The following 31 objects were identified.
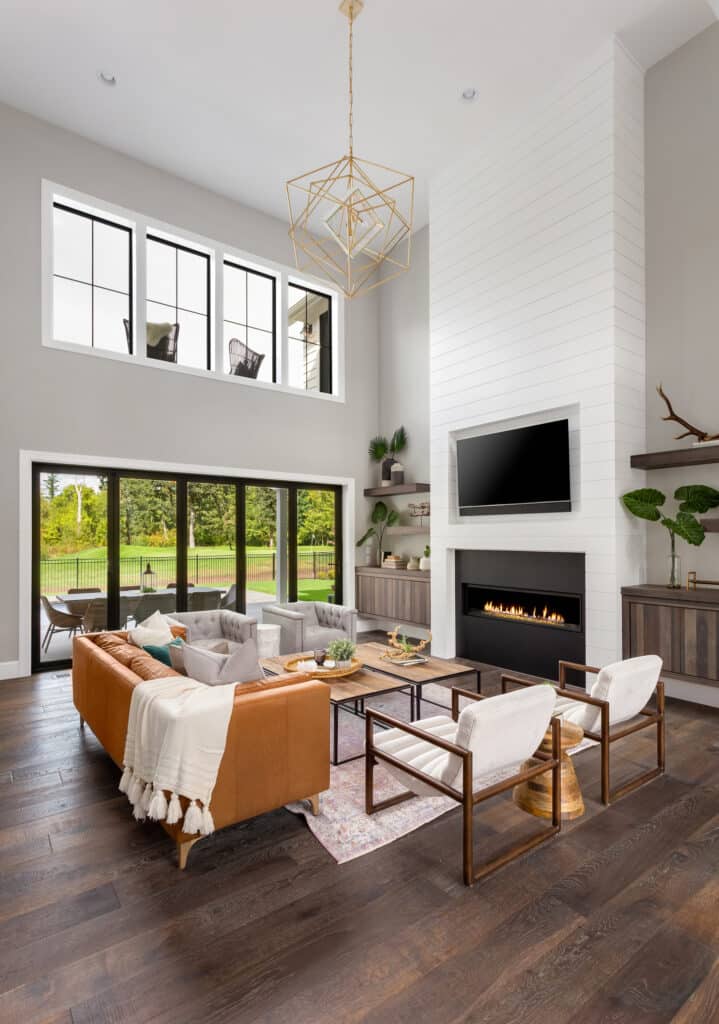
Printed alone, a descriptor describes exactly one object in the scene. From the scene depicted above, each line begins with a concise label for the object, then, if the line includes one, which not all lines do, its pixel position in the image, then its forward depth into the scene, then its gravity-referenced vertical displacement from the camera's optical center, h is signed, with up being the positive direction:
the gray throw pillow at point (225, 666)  2.90 -0.75
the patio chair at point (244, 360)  7.26 +2.22
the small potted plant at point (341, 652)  4.08 -0.95
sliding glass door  5.89 -0.27
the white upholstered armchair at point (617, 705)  2.94 -1.01
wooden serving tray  3.91 -1.05
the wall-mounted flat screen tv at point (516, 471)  5.31 +0.55
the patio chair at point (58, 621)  5.81 -1.01
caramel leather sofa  2.44 -1.03
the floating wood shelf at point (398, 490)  7.32 +0.48
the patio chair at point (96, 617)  6.03 -1.00
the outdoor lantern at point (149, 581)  6.43 -0.64
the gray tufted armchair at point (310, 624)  5.92 -1.12
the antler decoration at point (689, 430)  4.70 +0.82
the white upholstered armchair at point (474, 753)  2.33 -1.08
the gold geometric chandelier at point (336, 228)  6.90 +4.25
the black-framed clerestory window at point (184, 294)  6.67 +2.90
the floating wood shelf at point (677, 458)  4.47 +0.56
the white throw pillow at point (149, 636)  3.83 -0.78
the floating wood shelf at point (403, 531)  7.48 -0.08
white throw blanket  2.27 -0.95
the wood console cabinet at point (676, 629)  4.32 -0.87
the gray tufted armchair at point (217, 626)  5.51 -1.03
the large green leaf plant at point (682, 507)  4.56 +0.15
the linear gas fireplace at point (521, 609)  5.36 -0.90
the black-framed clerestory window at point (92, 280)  6.03 +2.80
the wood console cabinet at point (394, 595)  6.96 -0.94
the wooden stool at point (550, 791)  2.83 -1.40
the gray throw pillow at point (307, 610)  6.47 -1.00
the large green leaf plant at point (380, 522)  8.02 +0.05
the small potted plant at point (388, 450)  7.95 +1.11
